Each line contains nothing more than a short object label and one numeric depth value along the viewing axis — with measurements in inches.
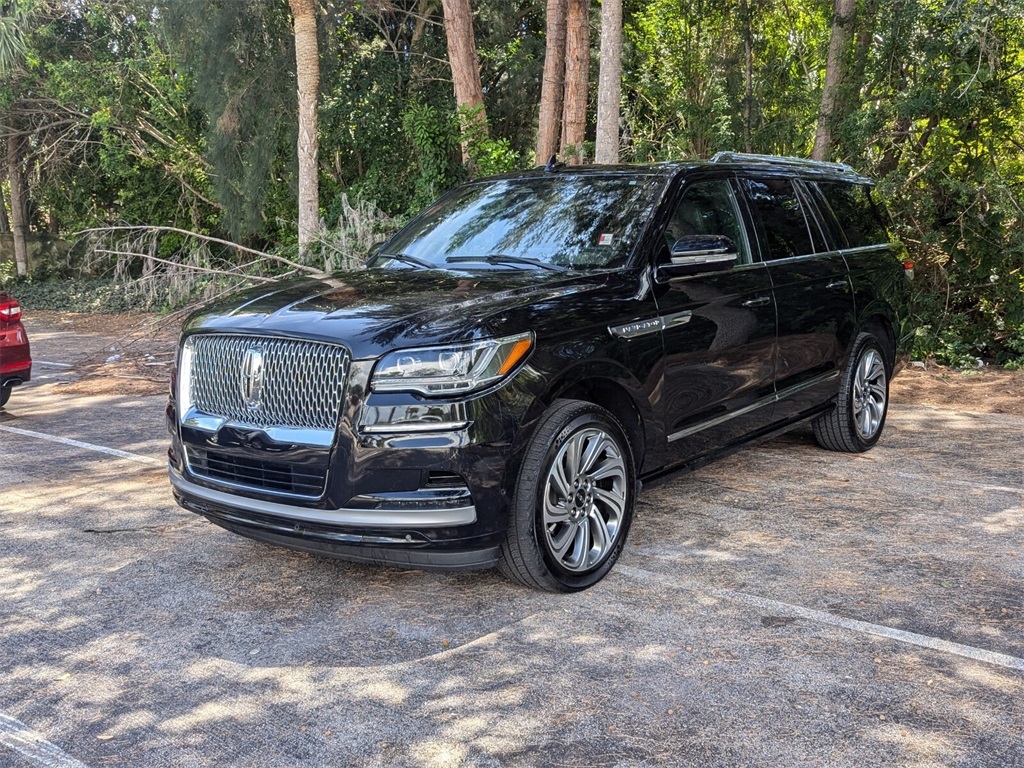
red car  341.4
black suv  162.2
